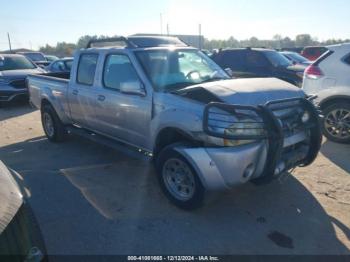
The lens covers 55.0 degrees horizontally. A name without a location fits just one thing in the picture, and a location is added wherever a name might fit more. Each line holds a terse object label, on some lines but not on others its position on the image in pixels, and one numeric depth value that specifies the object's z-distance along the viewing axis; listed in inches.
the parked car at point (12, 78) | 423.5
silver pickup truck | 134.0
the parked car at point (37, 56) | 892.8
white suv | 238.1
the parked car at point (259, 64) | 415.5
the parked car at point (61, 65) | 543.8
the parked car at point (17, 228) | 69.6
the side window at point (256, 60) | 422.8
